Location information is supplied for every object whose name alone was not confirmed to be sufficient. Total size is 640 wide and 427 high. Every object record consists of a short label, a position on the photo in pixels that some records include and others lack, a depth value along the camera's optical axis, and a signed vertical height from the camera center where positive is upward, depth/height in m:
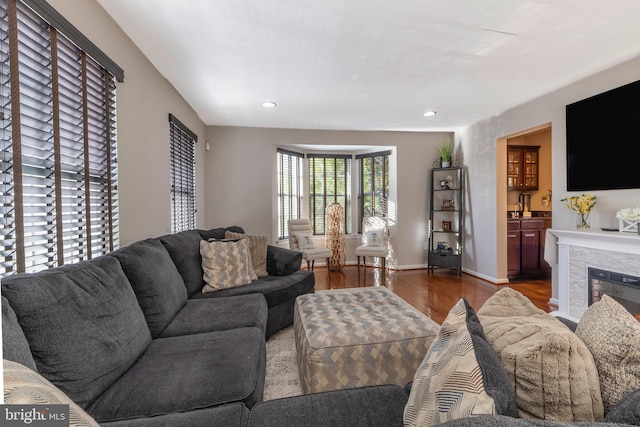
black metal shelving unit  4.75 -0.11
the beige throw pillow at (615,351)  0.58 -0.31
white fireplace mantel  2.33 -0.43
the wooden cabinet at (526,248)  4.26 -0.56
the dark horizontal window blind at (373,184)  5.32 +0.55
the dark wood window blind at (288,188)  5.07 +0.46
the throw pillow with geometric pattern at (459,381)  0.57 -0.39
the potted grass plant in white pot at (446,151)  4.89 +1.07
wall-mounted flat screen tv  2.50 +0.69
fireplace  2.31 -0.67
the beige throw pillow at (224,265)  2.46 -0.48
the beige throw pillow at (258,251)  3.05 -0.43
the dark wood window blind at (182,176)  3.10 +0.46
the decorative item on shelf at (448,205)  4.88 +0.12
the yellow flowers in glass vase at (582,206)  2.76 +0.06
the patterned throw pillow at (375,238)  4.89 -0.46
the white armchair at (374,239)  4.57 -0.48
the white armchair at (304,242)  4.56 -0.50
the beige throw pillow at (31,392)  0.54 -0.37
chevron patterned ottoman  1.48 -0.75
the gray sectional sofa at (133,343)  0.95 -0.62
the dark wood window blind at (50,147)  1.18 +0.34
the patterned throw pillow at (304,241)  4.67 -0.48
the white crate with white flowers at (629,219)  2.32 -0.07
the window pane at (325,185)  5.62 +0.56
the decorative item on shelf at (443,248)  4.81 -0.63
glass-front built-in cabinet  4.76 +0.76
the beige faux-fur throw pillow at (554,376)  0.59 -0.37
